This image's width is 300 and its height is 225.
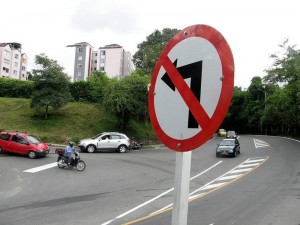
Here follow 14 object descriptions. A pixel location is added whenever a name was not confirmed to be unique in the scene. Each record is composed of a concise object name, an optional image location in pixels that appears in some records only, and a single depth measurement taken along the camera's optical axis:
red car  25.84
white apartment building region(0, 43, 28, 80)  96.25
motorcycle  21.75
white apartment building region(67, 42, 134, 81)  102.00
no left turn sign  1.98
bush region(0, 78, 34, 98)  50.03
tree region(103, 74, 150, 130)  37.34
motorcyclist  21.79
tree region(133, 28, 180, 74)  64.12
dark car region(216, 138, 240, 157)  31.17
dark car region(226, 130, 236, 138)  51.58
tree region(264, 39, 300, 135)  46.47
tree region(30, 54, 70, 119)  38.12
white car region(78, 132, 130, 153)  31.66
